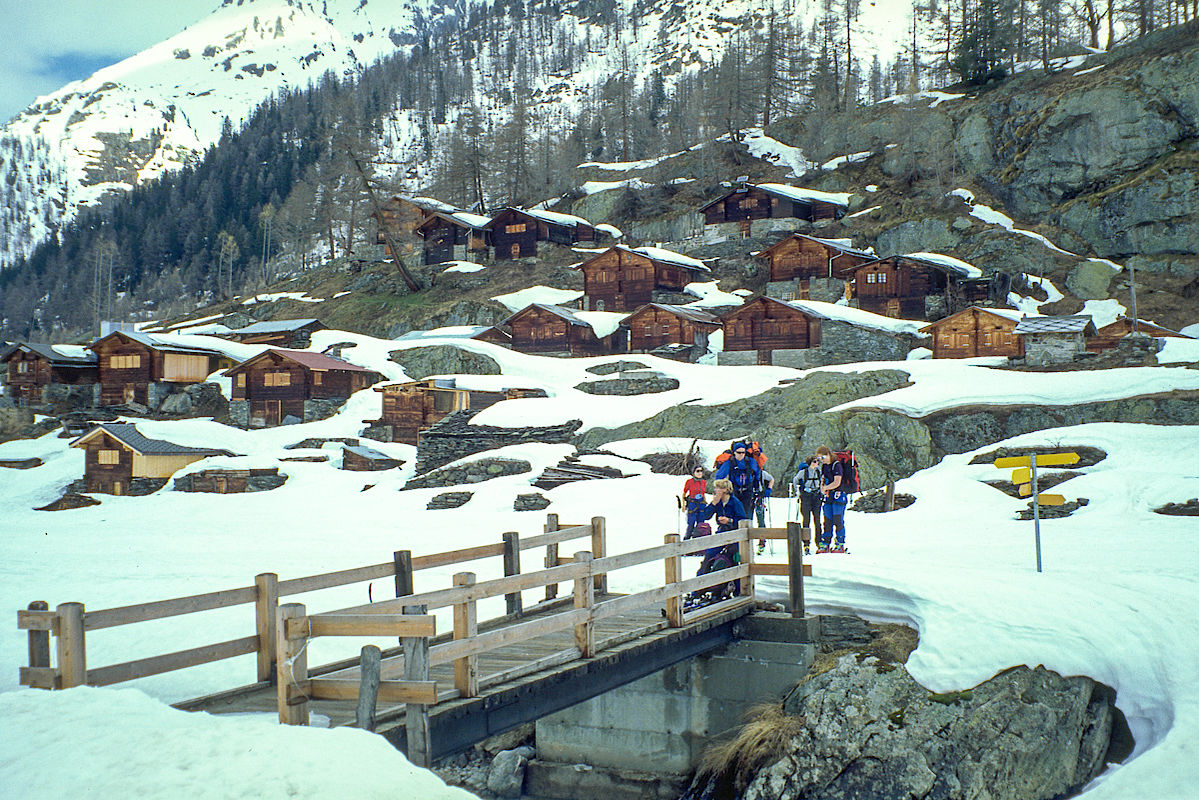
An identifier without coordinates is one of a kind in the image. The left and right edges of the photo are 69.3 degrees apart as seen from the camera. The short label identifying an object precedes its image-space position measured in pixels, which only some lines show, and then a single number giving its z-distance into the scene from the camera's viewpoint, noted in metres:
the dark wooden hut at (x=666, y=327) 55.09
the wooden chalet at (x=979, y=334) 45.12
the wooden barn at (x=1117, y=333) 42.91
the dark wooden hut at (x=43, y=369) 57.81
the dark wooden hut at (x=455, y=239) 80.75
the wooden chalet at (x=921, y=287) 54.16
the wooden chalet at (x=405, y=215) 93.94
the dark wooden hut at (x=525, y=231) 79.25
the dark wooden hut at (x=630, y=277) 64.44
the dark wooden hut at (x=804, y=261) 60.50
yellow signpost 12.32
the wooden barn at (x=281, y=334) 63.06
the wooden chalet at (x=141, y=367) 57.22
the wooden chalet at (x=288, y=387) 52.06
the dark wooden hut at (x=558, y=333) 58.19
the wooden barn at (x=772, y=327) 50.38
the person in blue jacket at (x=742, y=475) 13.69
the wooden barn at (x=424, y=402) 44.72
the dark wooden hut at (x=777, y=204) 72.50
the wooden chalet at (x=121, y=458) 41.66
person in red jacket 13.02
